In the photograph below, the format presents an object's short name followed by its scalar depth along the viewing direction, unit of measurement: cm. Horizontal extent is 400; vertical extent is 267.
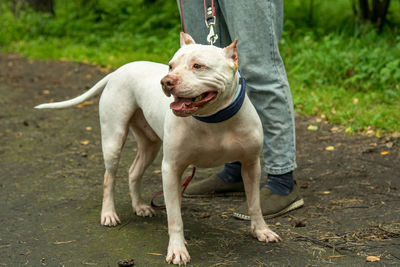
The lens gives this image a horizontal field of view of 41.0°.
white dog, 277
